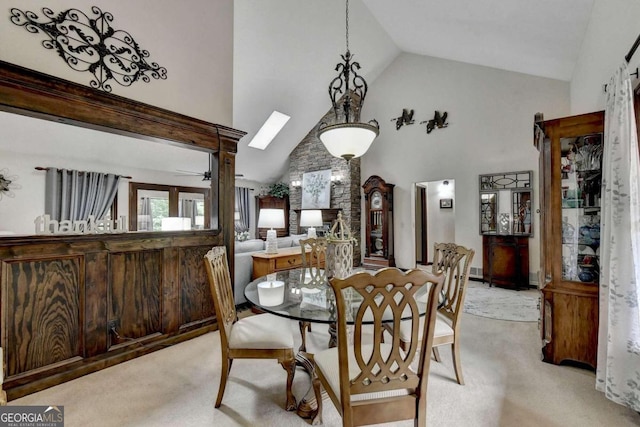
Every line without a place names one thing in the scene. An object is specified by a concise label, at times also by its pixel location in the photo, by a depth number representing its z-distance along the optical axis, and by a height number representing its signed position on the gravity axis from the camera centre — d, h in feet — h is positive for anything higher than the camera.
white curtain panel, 5.77 -0.86
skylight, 21.47 +6.50
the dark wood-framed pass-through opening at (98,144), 6.73 +2.81
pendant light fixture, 7.57 +2.12
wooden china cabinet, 7.51 -0.49
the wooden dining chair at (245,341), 5.98 -2.66
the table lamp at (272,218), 16.96 -0.18
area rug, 11.72 -4.01
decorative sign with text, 7.09 -0.31
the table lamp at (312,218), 22.15 -0.23
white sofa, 12.53 -2.22
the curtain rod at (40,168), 15.38 +2.46
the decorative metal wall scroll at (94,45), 6.78 +4.34
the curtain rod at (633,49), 5.56 +3.28
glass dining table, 5.72 -1.93
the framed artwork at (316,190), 23.64 +2.13
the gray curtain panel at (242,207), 26.58 +0.74
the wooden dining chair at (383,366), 4.10 -2.25
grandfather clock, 21.36 -0.59
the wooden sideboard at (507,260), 15.52 -2.43
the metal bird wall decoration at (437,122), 19.21 +6.26
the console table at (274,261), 12.42 -2.06
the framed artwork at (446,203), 23.45 +0.98
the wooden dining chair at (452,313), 6.73 -2.49
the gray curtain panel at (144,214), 20.33 +0.05
